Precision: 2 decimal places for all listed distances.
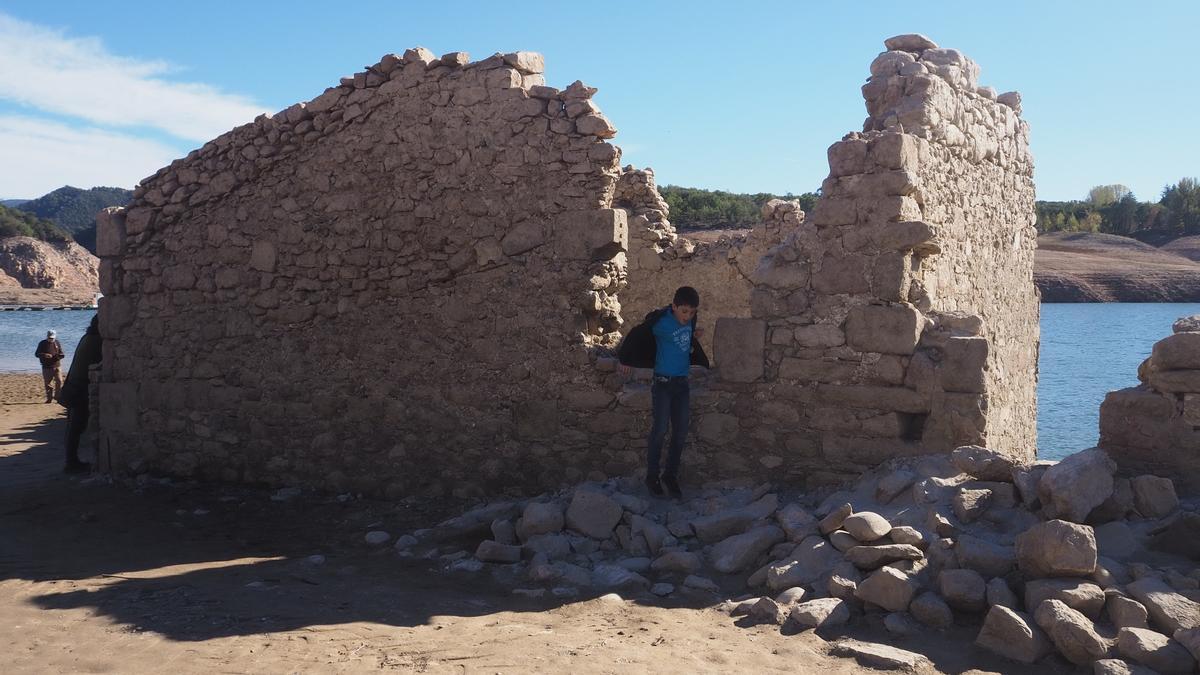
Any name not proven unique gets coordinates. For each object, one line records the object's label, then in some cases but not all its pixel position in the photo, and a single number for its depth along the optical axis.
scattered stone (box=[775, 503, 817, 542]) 5.13
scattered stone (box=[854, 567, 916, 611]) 4.33
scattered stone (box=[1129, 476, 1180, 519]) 4.53
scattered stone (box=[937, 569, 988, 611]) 4.20
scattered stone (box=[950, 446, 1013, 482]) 4.98
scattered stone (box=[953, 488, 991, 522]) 4.77
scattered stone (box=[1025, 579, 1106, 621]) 3.98
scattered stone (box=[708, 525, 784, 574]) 5.11
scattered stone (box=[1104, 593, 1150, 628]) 3.84
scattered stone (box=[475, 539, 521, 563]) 5.62
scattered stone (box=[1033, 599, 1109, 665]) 3.75
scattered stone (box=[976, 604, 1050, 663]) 3.86
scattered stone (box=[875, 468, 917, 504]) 5.23
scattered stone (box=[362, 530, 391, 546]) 6.30
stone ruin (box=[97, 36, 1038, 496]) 5.81
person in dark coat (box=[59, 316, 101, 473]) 8.83
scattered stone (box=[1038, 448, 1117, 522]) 4.46
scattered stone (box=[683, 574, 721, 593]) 4.93
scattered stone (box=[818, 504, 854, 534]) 4.98
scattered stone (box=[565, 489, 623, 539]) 5.74
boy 6.06
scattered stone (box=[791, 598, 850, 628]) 4.30
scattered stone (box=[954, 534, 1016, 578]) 4.35
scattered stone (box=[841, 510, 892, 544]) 4.76
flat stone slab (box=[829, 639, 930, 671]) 3.86
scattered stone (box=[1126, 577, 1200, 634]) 3.78
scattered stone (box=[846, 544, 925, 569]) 4.57
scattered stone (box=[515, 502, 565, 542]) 5.82
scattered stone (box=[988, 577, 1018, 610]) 4.13
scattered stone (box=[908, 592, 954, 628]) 4.20
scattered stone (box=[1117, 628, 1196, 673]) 3.61
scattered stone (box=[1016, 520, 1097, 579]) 4.07
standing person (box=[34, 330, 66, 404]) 16.08
